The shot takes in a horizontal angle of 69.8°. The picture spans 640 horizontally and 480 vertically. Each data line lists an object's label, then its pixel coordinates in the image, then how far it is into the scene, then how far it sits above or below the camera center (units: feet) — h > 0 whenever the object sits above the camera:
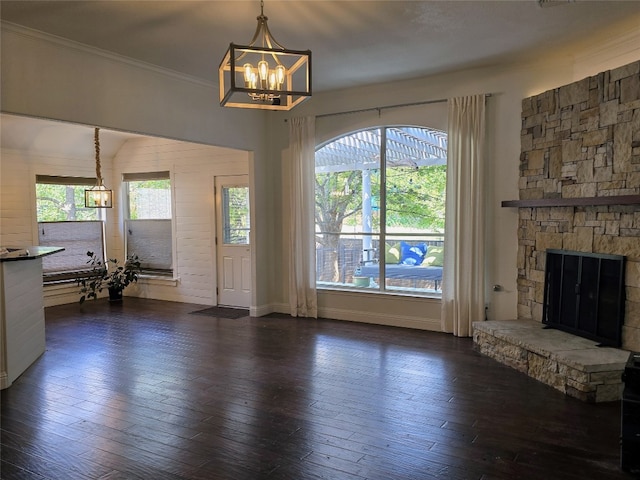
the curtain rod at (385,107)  18.12 +4.30
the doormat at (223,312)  21.95 -5.01
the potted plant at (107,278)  25.72 -3.80
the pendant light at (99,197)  22.30 +0.67
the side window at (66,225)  24.52 -0.79
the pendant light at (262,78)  8.77 +2.68
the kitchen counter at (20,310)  12.87 -3.06
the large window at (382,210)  18.93 +0.01
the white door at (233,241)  23.40 -1.59
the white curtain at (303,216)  20.80 -0.28
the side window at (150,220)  26.37 -0.55
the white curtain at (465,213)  17.28 -0.12
